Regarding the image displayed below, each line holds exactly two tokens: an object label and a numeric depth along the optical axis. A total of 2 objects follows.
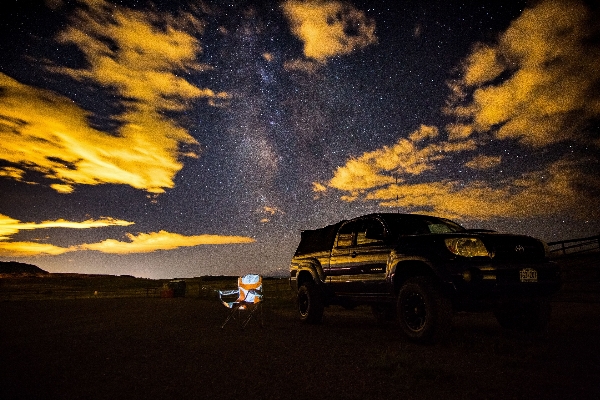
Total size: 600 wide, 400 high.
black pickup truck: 5.43
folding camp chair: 8.05
